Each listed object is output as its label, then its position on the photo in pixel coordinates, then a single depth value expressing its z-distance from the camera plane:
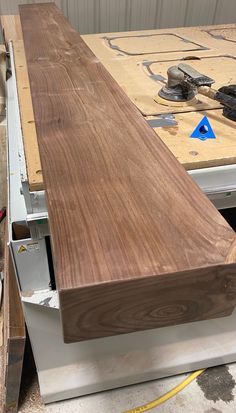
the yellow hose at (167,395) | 1.01
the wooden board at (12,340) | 0.83
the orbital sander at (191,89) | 0.75
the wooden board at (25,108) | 0.59
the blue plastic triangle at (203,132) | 0.72
